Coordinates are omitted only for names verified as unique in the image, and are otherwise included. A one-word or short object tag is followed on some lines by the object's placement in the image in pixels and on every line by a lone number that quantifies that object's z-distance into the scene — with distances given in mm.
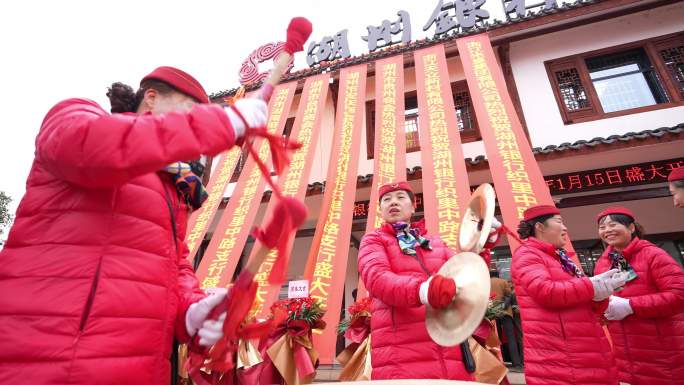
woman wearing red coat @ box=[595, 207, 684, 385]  2320
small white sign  3795
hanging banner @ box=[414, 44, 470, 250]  4256
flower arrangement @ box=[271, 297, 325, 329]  3590
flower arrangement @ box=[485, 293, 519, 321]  3219
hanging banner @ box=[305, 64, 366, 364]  4035
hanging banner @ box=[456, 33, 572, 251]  4027
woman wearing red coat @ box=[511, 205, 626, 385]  1932
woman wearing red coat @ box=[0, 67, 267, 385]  852
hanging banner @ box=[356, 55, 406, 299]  4921
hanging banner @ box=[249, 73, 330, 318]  4609
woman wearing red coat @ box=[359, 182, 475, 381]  1652
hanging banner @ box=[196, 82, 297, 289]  4727
